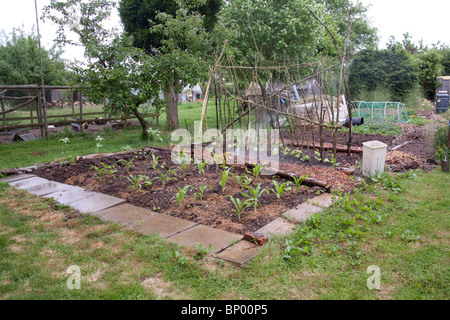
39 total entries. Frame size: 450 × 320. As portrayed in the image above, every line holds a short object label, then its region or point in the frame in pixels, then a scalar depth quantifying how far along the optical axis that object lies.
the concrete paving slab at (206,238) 2.87
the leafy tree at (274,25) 9.70
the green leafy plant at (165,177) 4.46
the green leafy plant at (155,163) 5.15
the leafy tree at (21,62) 13.55
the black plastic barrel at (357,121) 8.47
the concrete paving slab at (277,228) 3.04
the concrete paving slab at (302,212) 3.39
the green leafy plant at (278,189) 3.94
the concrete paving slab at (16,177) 4.94
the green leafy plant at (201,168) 4.88
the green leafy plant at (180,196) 3.74
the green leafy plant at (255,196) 3.65
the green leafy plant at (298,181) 4.14
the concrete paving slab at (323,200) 3.74
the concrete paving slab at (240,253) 2.56
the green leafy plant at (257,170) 4.71
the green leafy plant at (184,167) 4.83
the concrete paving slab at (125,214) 3.40
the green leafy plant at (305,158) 5.70
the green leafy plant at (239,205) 3.44
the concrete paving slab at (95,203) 3.75
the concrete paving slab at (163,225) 3.13
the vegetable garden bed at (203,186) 3.55
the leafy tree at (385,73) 14.03
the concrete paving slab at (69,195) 4.04
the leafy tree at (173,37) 8.09
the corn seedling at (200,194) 3.96
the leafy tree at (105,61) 7.54
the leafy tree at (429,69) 17.34
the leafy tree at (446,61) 18.98
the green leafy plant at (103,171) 4.74
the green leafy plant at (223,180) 4.18
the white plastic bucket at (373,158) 4.65
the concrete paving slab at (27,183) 4.65
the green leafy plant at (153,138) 8.42
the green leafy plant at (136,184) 4.27
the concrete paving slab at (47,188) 4.38
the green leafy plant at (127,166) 5.00
